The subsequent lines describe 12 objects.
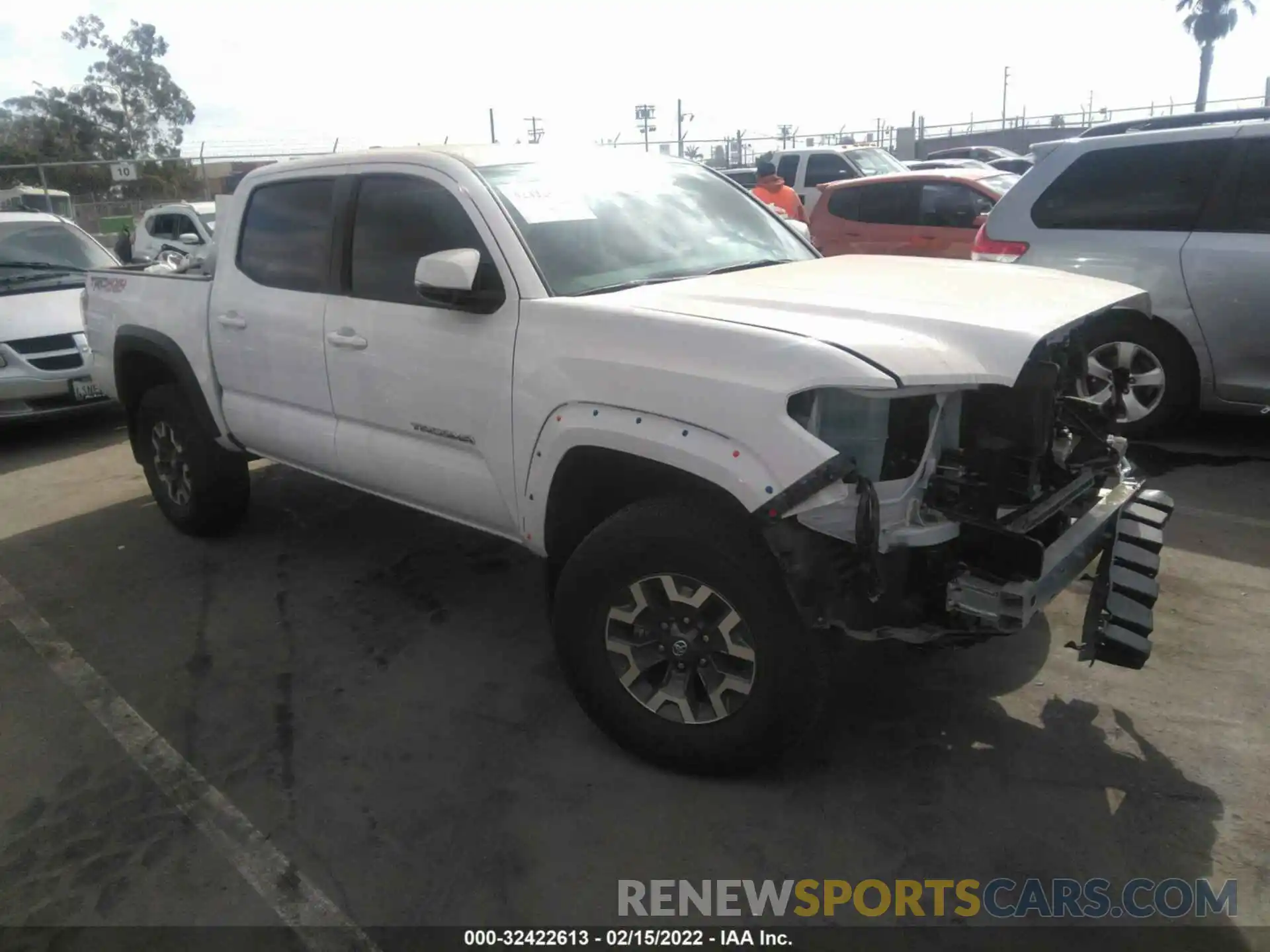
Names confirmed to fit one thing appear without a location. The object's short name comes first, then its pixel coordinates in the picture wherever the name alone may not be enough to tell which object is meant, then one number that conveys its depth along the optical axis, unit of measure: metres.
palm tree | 43.72
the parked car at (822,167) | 15.62
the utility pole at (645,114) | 33.53
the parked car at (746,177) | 17.53
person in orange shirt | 9.27
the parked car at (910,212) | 9.88
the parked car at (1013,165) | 17.81
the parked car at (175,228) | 13.84
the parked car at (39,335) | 7.39
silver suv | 5.33
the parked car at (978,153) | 22.83
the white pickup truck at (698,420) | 2.54
